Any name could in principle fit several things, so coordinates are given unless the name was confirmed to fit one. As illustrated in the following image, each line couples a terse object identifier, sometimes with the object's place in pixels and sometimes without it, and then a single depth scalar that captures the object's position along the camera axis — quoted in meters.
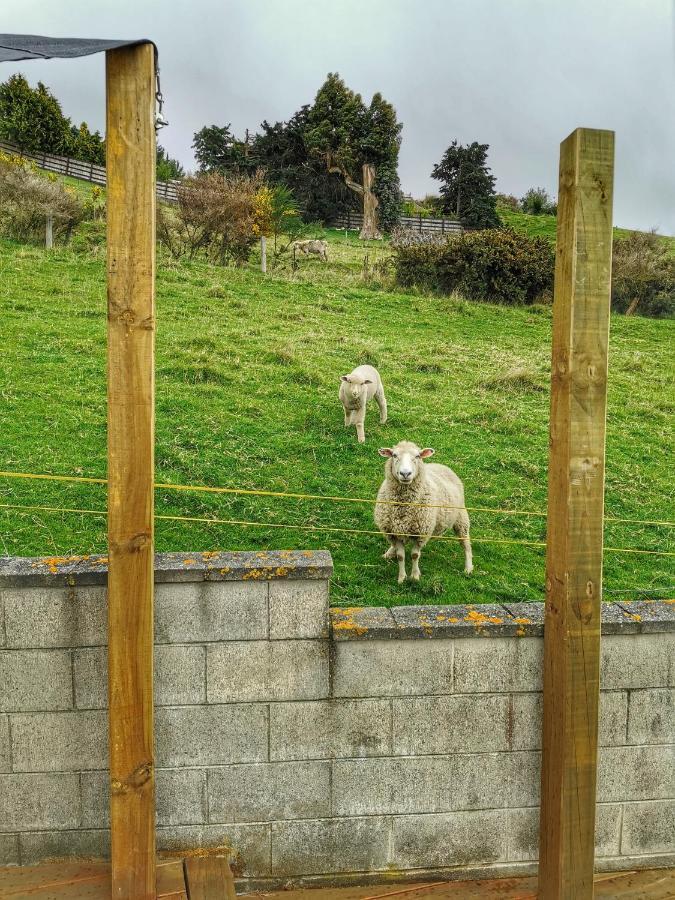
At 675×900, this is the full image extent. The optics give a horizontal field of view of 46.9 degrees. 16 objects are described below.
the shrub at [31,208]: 18.38
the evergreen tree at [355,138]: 31.75
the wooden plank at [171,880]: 3.17
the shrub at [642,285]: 20.27
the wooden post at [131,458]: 2.92
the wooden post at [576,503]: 2.99
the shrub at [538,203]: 36.19
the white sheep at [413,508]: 6.43
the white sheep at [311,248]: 23.47
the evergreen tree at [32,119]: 32.16
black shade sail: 2.65
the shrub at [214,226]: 20.44
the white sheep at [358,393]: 9.57
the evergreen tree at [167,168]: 28.86
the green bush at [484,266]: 19.00
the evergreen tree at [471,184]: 32.25
